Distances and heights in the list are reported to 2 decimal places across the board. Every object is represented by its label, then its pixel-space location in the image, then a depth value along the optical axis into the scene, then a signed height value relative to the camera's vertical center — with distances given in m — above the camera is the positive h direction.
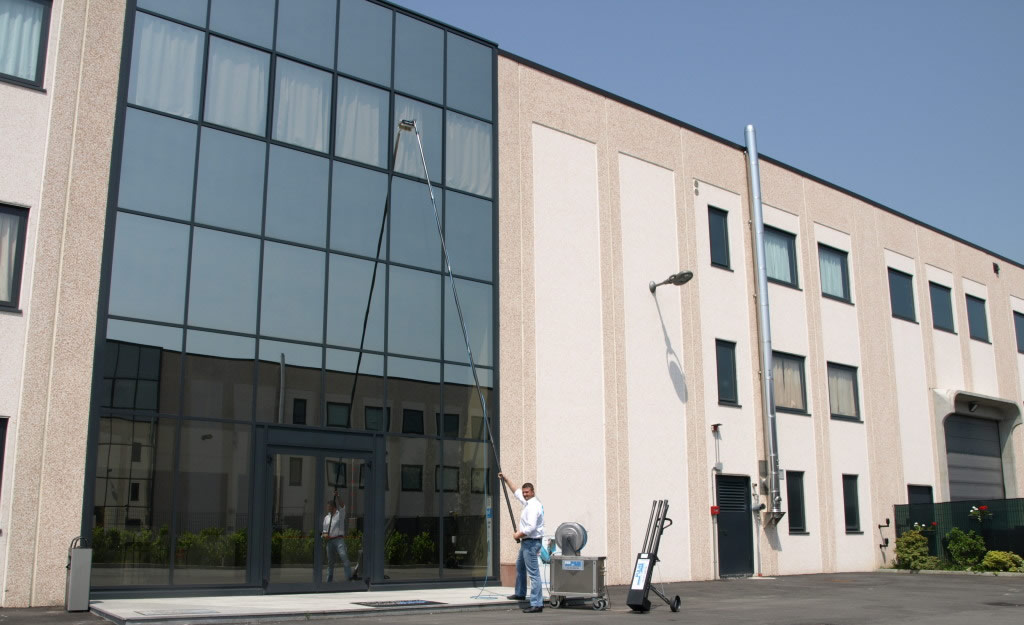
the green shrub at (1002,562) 23.81 -1.33
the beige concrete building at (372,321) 13.75 +3.41
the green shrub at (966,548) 24.67 -1.01
